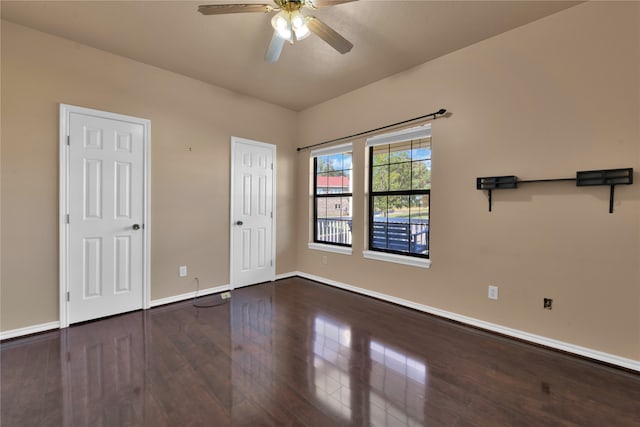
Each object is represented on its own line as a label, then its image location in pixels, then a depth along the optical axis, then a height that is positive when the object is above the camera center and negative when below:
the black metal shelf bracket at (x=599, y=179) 2.14 +0.28
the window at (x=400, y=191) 3.43 +0.25
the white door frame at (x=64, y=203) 2.81 +0.05
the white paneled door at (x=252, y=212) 4.14 -0.03
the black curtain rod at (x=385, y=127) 3.10 +1.06
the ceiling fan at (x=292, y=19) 1.96 +1.38
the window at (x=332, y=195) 4.36 +0.25
